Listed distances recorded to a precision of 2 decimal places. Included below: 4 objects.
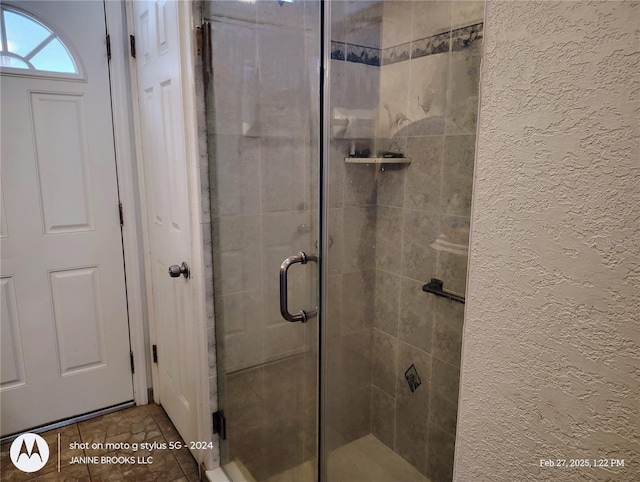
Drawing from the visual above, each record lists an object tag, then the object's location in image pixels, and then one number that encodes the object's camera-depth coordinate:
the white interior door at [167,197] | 1.59
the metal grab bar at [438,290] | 1.53
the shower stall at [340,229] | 1.23
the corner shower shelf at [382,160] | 1.46
